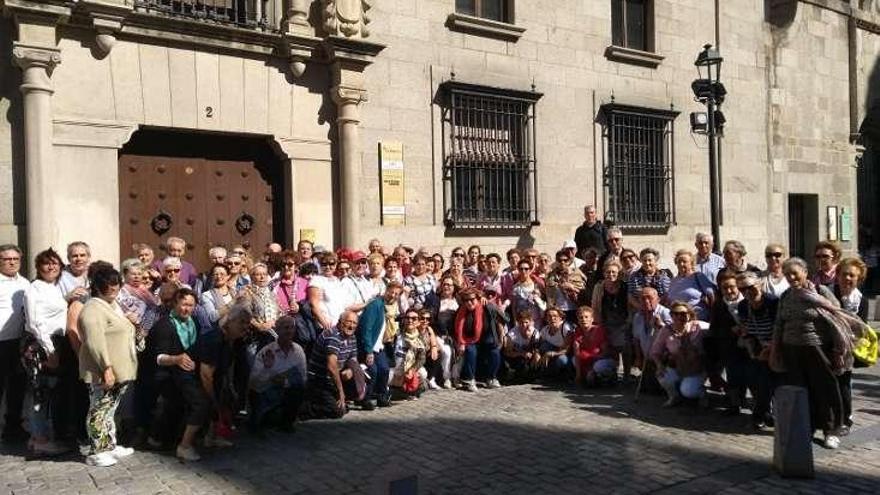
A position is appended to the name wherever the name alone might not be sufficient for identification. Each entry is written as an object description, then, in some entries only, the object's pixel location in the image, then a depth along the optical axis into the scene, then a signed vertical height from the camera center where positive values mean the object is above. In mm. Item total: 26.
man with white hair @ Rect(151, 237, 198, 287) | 7840 -181
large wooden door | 9750 +599
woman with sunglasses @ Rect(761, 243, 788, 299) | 7512 -313
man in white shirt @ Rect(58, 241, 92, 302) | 6616 -171
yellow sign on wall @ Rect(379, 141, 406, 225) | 11359 +922
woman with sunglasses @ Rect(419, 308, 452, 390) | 8562 -1279
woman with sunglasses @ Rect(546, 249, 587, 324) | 9453 -583
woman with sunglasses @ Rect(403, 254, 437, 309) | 9008 -469
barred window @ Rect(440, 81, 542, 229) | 12141 +1425
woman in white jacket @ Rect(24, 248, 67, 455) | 6027 -816
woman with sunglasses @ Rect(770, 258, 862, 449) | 6340 -915
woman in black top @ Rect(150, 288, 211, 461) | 6121 -986
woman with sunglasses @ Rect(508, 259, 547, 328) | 9383 -671
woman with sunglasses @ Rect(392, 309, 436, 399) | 8281 -1239
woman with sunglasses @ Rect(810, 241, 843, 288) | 7633 -246
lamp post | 12484 +2349
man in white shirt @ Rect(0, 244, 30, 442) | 6184 -672
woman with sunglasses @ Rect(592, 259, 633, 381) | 8906 -844
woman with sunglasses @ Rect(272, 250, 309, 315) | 7887 -416
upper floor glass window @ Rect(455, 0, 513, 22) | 12777 +3995
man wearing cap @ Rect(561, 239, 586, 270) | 9891 -142
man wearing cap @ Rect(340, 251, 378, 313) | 8172 -435
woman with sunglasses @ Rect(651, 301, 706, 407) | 7719 -1214
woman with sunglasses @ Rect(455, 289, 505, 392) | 8797 -1091
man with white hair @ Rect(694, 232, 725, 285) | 8624 -221
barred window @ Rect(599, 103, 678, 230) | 14203 +1439
